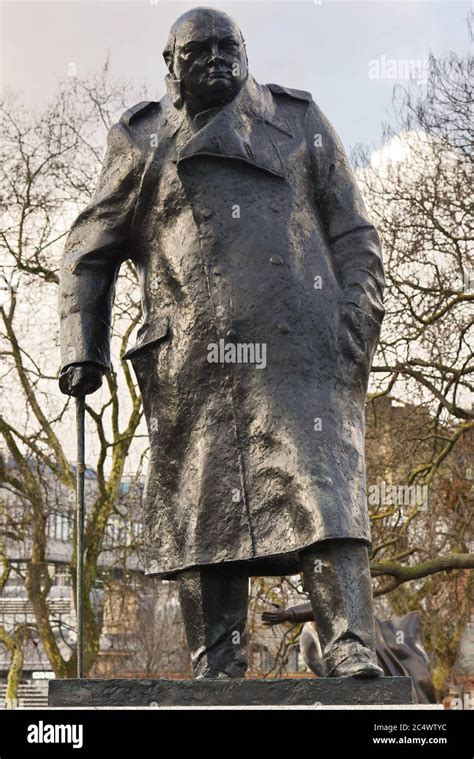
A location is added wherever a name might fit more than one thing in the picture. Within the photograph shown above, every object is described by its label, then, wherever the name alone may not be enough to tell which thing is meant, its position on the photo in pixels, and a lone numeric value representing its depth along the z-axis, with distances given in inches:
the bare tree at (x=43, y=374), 838.5
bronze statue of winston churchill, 208.4
